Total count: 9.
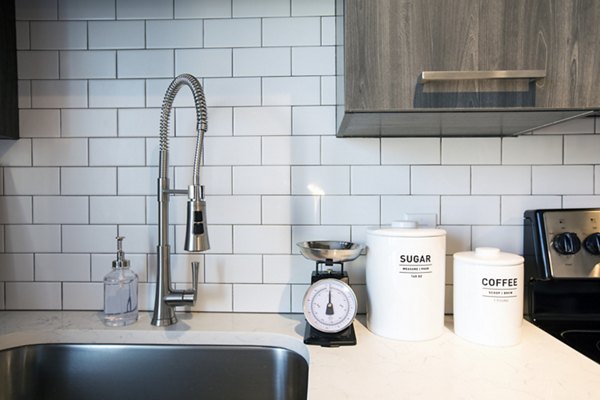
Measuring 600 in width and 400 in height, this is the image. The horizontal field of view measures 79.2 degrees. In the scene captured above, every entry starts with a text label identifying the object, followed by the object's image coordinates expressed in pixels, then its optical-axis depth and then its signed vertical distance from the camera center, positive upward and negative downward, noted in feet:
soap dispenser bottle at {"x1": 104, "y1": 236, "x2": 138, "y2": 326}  3.25 -0.94
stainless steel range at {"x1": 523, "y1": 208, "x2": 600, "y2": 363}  3.12 -0.69
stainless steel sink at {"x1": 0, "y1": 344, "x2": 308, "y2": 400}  3.02 -1.50
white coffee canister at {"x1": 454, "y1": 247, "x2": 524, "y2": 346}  2.66 -0.78
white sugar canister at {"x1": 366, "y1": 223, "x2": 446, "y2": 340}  2.72 -0.68
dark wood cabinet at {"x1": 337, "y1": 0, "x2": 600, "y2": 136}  2.33 +0.90
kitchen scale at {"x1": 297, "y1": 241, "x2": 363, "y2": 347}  2.73 -0.89
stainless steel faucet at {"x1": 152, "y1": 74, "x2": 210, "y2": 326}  2.95 -0.21
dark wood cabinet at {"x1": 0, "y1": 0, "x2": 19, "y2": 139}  3.34 +1.11
